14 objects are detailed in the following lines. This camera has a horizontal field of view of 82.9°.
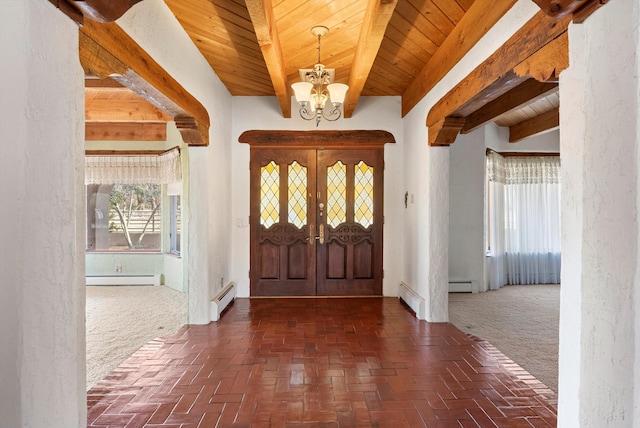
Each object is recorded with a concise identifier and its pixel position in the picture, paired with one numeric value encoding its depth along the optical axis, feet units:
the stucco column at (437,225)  13.33
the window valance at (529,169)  20.59
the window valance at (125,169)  19.63
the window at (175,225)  19.74
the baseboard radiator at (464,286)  18.66
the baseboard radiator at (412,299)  13.89
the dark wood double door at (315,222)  17.35
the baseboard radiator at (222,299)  13.60
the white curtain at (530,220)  20.59
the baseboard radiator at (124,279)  20.18
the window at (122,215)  21.21
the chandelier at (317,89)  11.05
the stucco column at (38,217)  3.84
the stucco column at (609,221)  4.29
